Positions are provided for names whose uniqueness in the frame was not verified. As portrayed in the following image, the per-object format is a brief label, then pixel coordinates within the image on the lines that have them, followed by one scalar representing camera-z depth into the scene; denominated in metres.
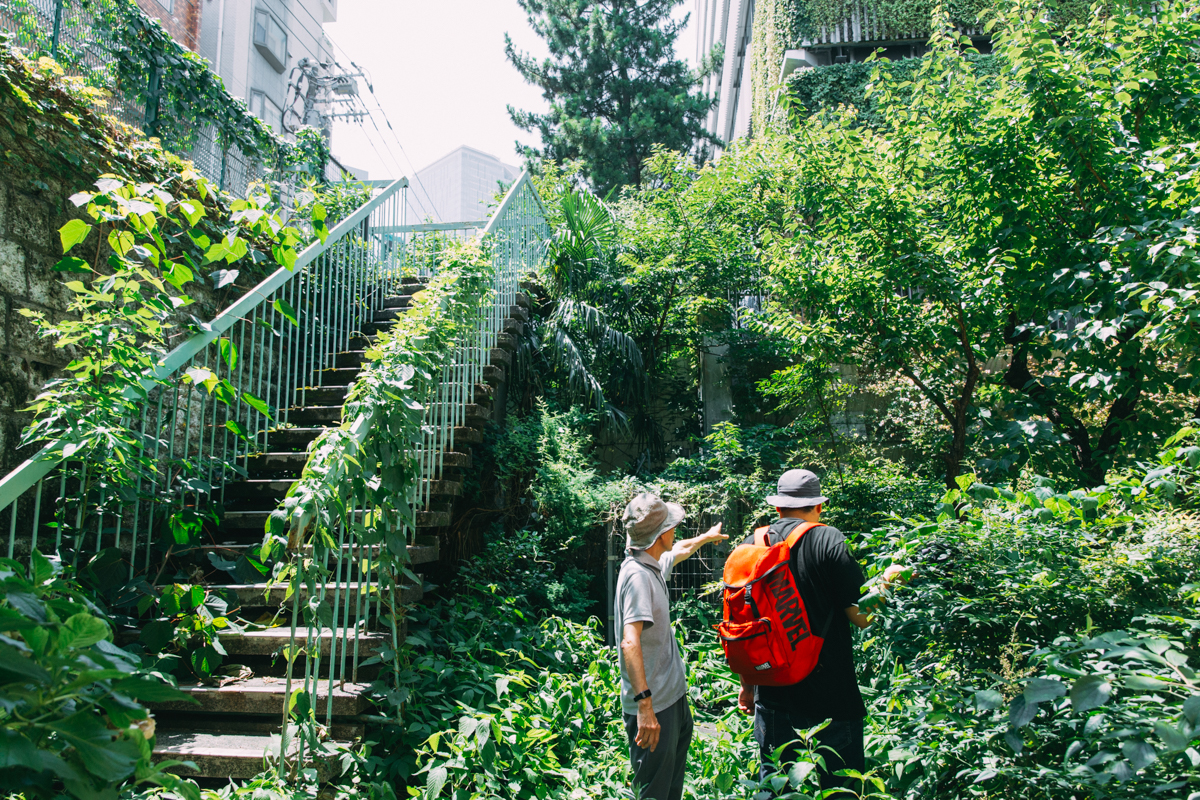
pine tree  17.42
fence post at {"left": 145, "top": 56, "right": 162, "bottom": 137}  6.06
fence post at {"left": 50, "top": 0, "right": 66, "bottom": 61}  5.06
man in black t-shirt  2.44
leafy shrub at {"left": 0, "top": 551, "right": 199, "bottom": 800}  0.89
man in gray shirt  2.54
